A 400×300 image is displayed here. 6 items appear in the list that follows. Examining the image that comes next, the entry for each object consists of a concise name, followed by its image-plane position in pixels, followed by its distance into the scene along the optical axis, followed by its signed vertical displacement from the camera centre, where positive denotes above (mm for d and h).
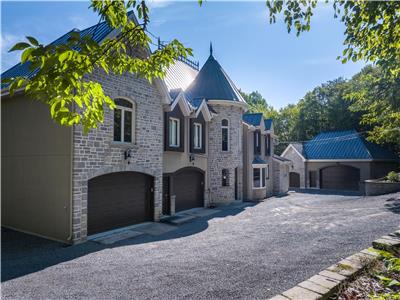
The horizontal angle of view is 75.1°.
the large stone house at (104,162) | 9648 -31
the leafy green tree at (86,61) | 2492 +1073
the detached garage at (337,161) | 27984 -129
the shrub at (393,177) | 20939 -1397
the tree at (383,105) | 15338 +3750
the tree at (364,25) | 4188 +2416
